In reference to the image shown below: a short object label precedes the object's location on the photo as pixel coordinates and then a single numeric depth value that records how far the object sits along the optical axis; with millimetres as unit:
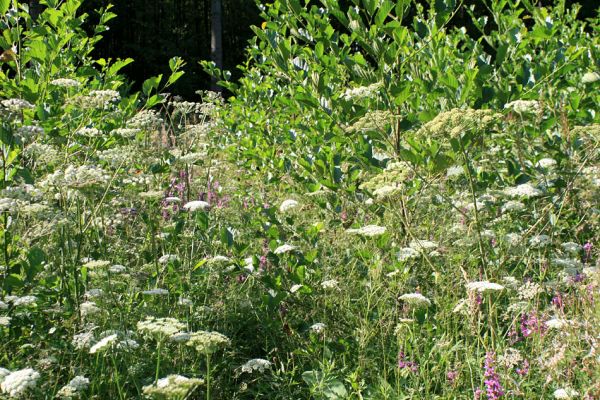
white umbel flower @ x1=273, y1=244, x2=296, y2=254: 2913
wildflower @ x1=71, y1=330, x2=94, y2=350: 2275
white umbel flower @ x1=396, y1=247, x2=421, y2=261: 2984
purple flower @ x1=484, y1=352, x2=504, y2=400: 2180
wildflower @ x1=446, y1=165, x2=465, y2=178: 3299
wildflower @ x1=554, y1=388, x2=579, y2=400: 2162
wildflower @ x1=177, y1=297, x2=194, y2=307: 2740
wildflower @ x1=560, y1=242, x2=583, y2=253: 3268
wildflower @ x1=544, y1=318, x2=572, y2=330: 2330
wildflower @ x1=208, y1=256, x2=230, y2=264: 2799
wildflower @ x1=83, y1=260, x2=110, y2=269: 2422
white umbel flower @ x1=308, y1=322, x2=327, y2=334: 2746
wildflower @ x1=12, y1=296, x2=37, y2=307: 2439
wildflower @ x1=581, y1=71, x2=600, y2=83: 3016
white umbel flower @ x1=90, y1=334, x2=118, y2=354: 2002
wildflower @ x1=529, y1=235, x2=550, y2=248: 3043
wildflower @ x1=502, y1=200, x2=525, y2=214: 3301
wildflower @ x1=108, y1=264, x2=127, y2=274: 2820
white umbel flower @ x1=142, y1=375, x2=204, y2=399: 1682
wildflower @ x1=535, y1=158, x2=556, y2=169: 3428
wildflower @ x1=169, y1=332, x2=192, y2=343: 2275
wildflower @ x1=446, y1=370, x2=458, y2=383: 2420
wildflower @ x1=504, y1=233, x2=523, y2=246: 3029
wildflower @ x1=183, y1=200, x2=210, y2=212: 2947
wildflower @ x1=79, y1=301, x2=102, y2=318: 2480
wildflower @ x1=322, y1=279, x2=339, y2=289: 2773
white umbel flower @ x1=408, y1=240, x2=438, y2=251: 2836
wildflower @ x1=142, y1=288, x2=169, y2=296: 2689
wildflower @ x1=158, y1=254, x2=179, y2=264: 3026
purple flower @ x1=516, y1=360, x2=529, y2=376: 2335
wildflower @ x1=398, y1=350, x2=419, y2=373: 2475
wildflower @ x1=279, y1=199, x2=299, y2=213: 3150
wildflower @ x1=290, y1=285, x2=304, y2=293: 2940
